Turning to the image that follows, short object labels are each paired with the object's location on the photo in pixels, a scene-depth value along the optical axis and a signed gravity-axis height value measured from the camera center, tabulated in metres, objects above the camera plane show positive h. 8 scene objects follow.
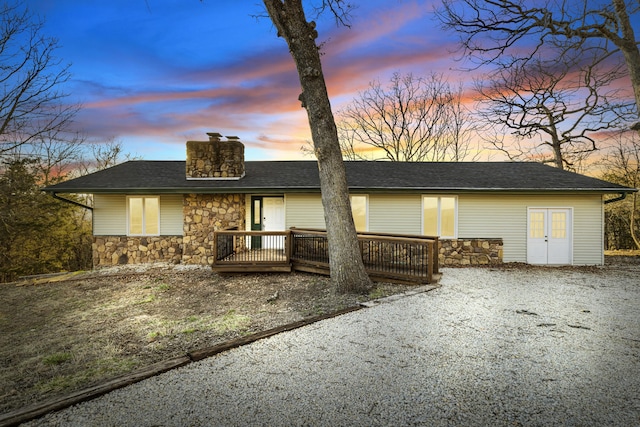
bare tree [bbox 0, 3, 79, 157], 9.48 +3.83
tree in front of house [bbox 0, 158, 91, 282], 12.15 -0.90
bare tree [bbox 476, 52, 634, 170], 15.27 +4.79
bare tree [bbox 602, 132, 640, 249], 15.89 +2.32
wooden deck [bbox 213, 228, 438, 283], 8.02 -1.16
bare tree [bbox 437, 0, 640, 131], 6.09 +3.88
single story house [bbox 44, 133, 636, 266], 11.09 +0.18
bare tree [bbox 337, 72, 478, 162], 22.72 +6.59
